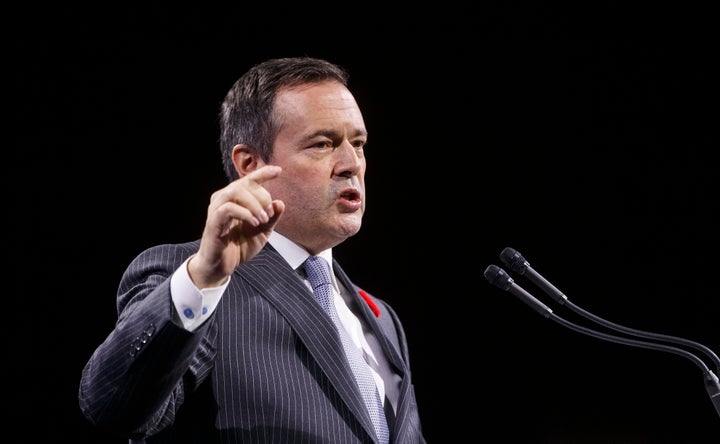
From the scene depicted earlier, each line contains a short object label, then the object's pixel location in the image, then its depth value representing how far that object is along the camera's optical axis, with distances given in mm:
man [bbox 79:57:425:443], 3946
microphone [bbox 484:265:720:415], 4110
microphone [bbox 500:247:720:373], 4112
